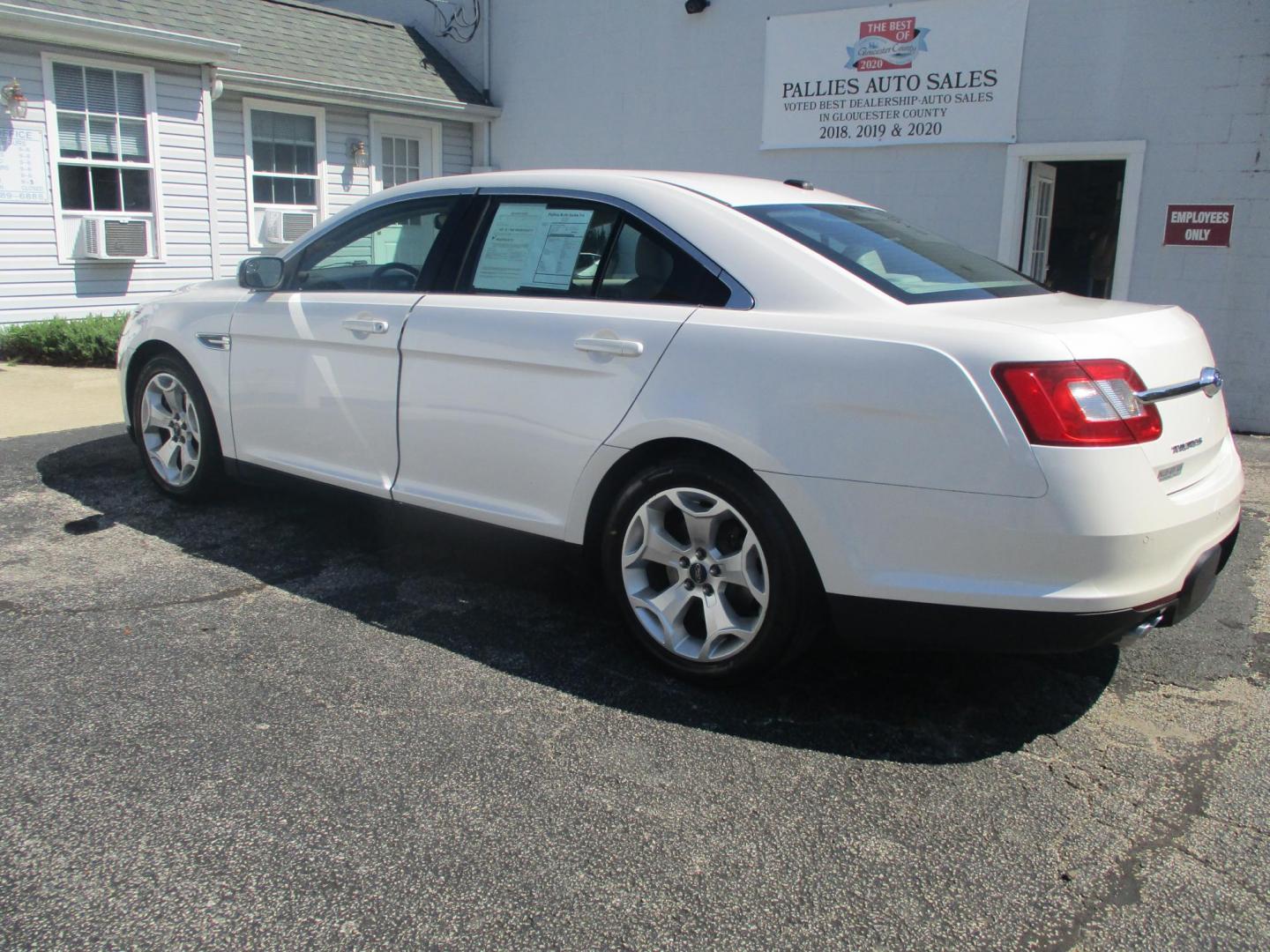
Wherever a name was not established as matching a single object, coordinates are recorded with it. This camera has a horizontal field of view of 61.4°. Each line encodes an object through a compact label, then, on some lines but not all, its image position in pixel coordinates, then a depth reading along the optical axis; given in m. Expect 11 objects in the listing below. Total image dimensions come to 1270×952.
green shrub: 10.23
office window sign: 10.26
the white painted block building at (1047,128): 9.01
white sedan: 2.84
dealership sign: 10.12
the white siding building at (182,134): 10.45
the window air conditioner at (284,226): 12.83
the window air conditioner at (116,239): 10.97
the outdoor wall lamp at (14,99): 10.05
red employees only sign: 9.09
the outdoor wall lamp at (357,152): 13.66
